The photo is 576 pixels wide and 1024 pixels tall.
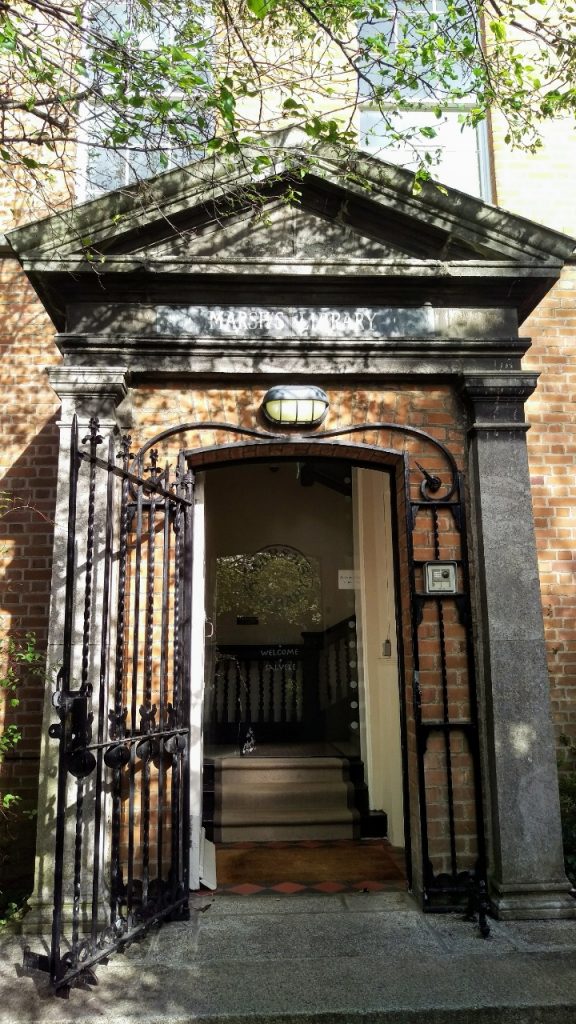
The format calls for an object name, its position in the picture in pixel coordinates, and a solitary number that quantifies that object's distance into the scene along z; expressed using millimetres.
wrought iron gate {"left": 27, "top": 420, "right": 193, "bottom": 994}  3455
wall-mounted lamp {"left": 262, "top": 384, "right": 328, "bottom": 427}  4293
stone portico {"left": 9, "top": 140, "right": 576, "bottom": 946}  4230
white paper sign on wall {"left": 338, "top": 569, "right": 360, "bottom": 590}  8180
